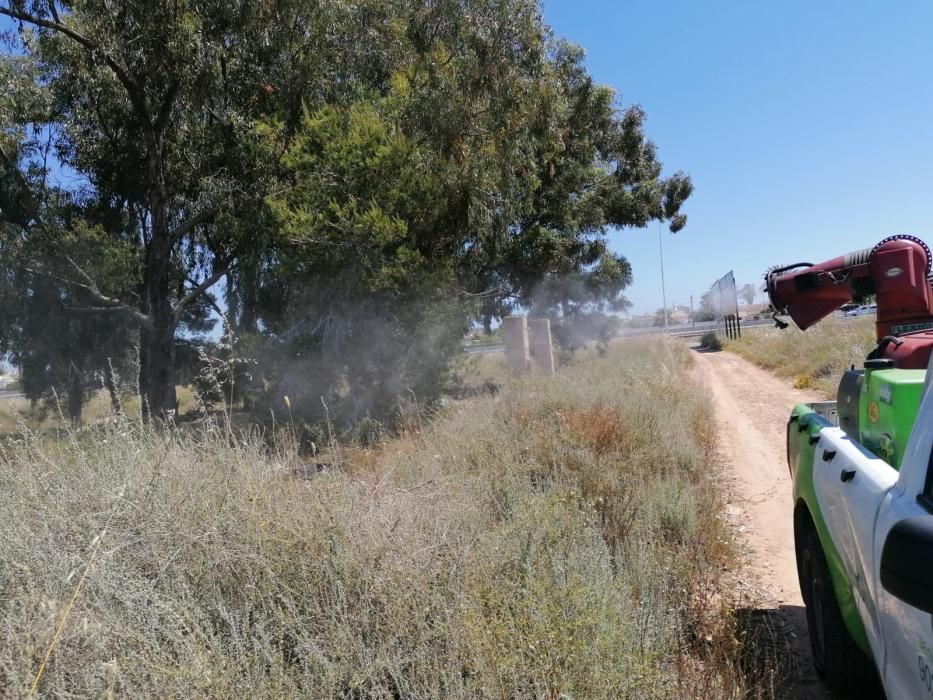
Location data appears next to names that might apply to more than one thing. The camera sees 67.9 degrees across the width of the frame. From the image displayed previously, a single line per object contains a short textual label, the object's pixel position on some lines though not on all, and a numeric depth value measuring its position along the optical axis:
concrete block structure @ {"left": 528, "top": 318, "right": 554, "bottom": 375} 16.12
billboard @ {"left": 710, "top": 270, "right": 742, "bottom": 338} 36.09
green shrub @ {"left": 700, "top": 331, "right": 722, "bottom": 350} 35.16
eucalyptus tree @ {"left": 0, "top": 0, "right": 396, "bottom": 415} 9.18
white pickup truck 1.67
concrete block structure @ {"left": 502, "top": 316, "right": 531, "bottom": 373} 15.68
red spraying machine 3.33
